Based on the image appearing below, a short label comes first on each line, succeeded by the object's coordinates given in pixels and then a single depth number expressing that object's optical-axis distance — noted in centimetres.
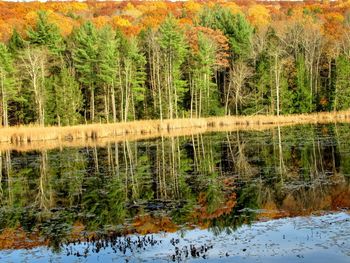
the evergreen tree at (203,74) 5641
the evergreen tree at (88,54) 5456
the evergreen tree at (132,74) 5641
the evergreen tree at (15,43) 5569
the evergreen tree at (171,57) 5499
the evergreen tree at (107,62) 5275
